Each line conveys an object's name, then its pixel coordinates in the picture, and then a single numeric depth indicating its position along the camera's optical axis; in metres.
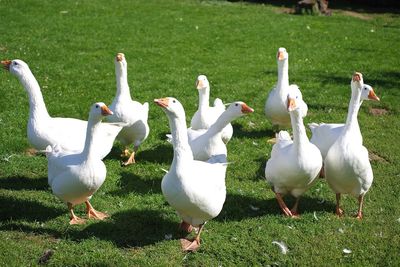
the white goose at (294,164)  5.77
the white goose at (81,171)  5.56
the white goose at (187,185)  5.20
